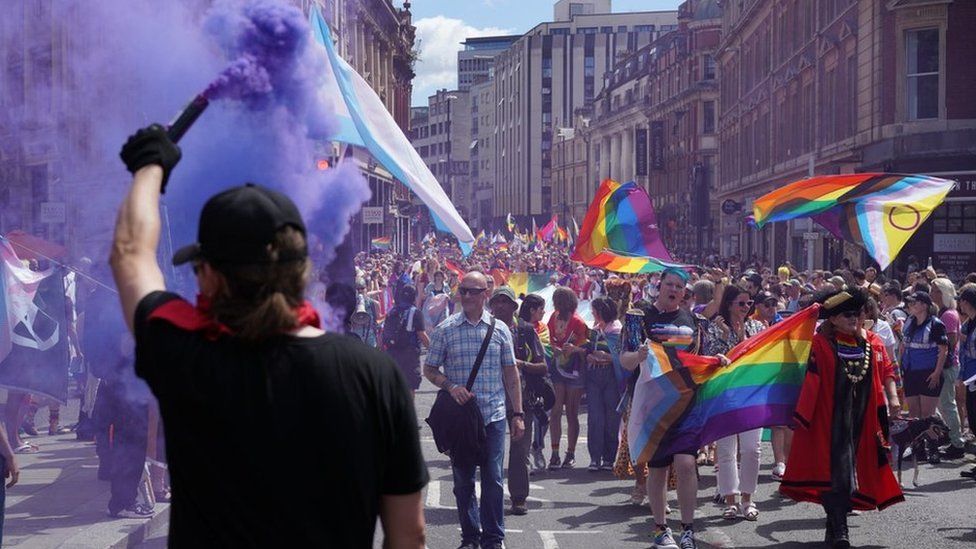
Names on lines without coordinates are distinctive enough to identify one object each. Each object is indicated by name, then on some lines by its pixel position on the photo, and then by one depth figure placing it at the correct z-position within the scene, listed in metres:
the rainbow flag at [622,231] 17.17
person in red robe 7.73
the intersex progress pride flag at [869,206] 12.58
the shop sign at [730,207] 37.41
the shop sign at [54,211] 9.70
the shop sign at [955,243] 26.48
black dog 9.59
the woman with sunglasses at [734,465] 8.86
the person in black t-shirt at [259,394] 2.36
